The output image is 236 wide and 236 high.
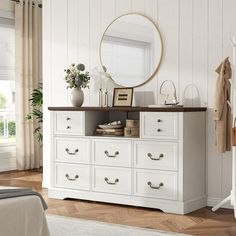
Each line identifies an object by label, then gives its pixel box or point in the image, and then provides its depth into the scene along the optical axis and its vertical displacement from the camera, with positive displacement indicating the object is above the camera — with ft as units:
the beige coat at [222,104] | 16.05 +0.10
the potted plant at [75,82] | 18.92 +0.90
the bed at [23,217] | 10.77 -2.28
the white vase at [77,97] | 18.94 +0.37
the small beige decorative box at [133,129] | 17.63 -0.71
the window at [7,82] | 24.99 +1.21
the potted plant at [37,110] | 24.13 -0.13
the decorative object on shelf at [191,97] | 17.62 +0.34
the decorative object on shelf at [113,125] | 18.08 -0.60
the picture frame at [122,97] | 18.42 +0.36
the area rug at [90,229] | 13.99 -3.28
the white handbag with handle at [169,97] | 17.90 +0.35
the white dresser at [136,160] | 16.47 -1.70
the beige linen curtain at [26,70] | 25.14 +1.76
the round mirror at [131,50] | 18.34 +2.03
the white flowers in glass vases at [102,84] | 19.35 +0.85
